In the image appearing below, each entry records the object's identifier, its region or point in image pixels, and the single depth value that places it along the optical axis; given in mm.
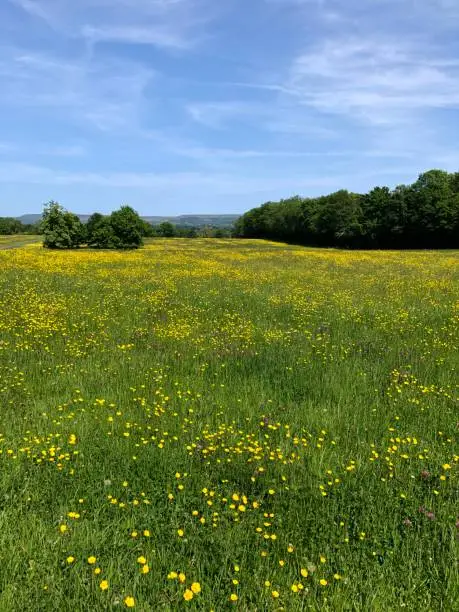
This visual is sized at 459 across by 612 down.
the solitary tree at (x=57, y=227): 54594
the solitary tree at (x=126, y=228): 57250
